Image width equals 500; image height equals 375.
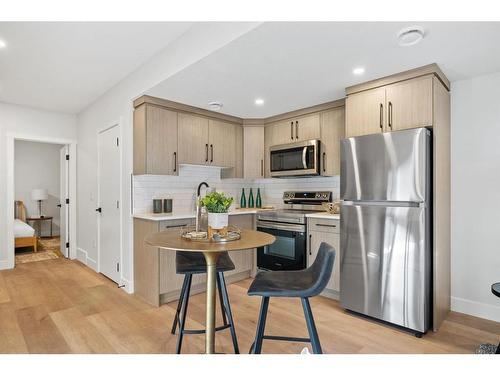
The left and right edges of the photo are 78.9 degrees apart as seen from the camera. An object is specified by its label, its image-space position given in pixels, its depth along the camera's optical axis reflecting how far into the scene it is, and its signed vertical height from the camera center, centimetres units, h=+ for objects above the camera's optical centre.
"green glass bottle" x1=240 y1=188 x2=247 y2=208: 457 -24
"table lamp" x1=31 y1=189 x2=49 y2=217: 688 -21
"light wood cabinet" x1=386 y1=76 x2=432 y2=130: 246 +68
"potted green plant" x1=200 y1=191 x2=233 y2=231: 185 -15
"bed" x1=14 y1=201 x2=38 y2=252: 538 -90
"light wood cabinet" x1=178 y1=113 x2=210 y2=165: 360 +56
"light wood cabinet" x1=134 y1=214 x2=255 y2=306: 301 -88
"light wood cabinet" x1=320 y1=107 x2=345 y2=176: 345 +55
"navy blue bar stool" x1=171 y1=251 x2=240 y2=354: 203 -58
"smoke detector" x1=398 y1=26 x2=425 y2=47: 191 +96
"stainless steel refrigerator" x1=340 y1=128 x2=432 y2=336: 238 -35
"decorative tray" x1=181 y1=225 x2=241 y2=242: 179 -31
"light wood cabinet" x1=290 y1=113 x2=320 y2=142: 367 +72
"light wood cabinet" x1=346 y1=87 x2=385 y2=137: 271 +67
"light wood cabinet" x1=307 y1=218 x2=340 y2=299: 309 -56
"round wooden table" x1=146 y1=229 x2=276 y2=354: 161 -33
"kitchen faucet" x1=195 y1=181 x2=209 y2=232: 206 -23
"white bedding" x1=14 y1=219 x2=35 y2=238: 536 -81
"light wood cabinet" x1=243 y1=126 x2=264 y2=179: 425 +47
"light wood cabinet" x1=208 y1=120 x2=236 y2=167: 392 +56
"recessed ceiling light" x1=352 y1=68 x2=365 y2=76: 252 +96
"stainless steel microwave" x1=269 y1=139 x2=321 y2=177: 357 +32
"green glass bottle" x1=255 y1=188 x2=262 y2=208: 459 -24
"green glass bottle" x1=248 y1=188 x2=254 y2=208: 457 -24
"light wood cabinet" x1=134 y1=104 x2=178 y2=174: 325 +50
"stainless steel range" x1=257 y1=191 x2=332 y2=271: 339 -54
